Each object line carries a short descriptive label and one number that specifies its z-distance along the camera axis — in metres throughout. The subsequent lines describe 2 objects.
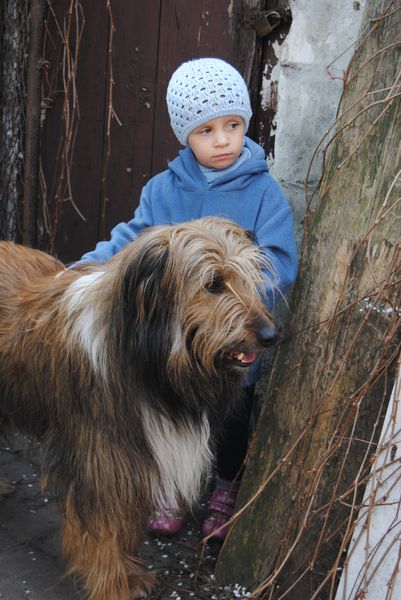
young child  2.84
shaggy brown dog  2.32
